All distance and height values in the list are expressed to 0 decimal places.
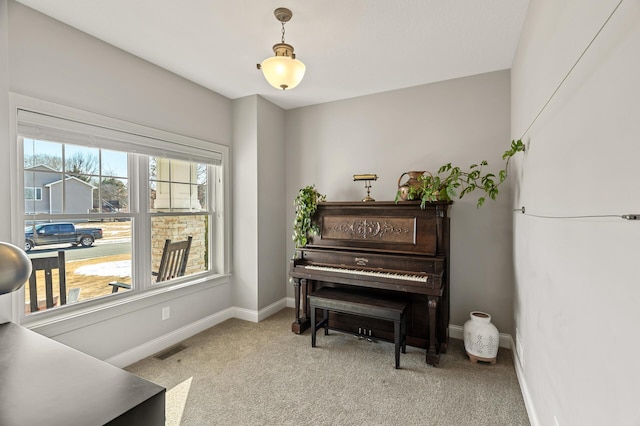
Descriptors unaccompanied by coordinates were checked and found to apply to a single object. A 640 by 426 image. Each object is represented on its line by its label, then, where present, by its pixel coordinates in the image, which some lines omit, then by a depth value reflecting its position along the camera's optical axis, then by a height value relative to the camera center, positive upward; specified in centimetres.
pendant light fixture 185 +90
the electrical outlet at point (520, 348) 215 -106
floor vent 266 -132
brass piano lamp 312 +32
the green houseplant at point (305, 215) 321 -7
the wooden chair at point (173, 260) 297 -53
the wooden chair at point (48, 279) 208 -51
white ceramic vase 248 -111
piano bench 246 -86
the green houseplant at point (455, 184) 259 +22
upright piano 258 -52
